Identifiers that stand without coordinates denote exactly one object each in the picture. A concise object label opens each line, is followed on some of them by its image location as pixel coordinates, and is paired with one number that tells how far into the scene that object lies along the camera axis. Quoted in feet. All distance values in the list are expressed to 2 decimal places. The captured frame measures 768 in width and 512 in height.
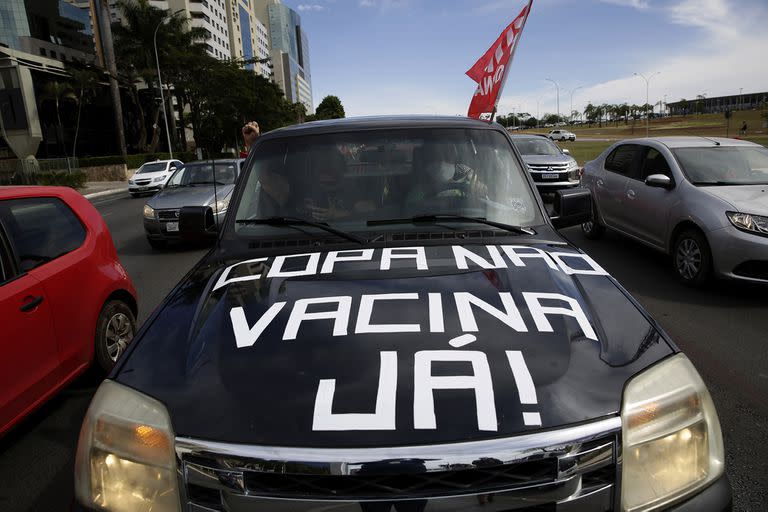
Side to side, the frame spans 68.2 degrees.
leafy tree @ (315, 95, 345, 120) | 463.83
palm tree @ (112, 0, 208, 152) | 166.20
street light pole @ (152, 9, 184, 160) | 148.65
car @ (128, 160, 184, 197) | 75.41
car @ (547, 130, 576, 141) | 228.63
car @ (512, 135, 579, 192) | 49.26
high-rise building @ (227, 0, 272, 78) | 386.93
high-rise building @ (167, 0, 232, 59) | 308.03
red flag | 20.13
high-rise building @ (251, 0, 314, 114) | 561.84
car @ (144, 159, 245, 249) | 33.01
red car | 10.57
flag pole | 19.07
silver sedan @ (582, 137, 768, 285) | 19.86
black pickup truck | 4.59
